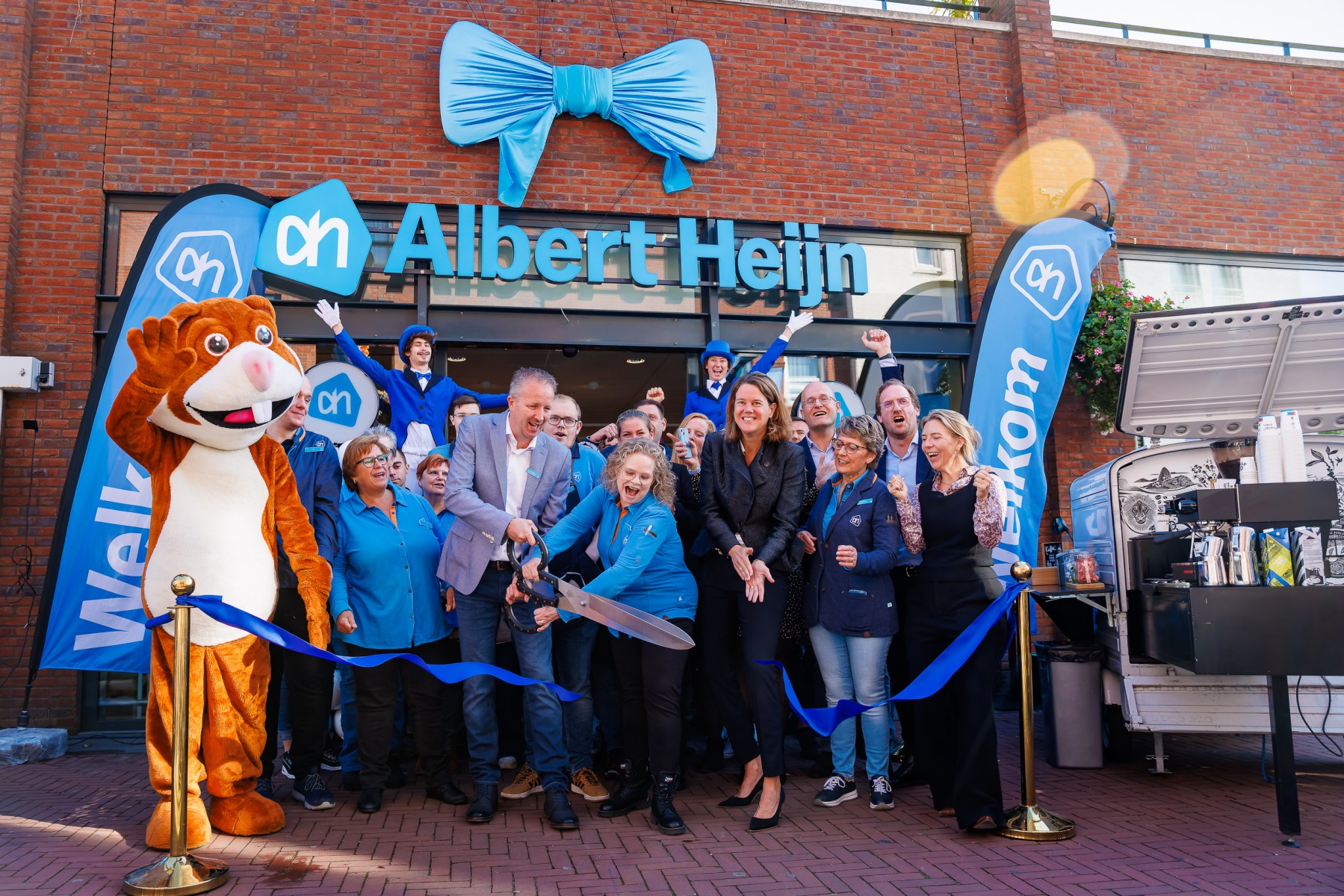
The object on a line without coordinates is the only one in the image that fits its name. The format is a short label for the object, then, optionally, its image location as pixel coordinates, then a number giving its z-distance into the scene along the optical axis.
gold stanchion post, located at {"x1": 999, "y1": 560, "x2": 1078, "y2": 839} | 4.08
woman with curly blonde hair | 4.27
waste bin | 5.52
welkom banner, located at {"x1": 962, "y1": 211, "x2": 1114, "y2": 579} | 7.69
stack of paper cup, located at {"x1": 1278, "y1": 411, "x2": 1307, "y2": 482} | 4.24
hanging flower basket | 8.27
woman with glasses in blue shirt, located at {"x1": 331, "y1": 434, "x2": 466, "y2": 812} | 4.68
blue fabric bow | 7.95
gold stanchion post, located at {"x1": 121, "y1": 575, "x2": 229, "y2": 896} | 3.46
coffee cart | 4.98
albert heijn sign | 7.36
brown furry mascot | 4.11
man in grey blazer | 4.47
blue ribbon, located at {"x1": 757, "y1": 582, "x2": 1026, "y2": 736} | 4.12
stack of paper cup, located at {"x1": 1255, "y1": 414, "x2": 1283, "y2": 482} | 4.31
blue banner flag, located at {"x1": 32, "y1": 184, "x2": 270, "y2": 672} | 6.19
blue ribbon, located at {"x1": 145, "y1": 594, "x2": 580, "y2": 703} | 3.80
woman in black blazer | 4.36
